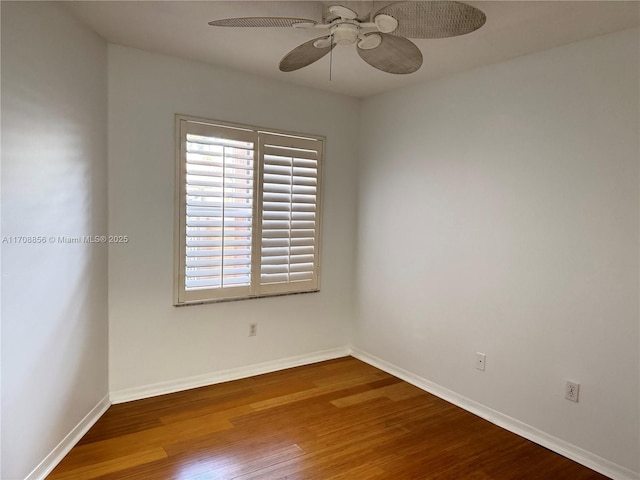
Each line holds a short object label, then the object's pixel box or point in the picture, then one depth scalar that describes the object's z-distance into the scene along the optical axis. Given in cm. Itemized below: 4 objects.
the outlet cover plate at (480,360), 297
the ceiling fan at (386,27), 157
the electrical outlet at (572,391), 248
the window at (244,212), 311
